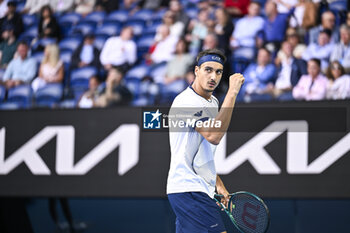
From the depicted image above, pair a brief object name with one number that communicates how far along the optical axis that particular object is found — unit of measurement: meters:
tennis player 7.36
